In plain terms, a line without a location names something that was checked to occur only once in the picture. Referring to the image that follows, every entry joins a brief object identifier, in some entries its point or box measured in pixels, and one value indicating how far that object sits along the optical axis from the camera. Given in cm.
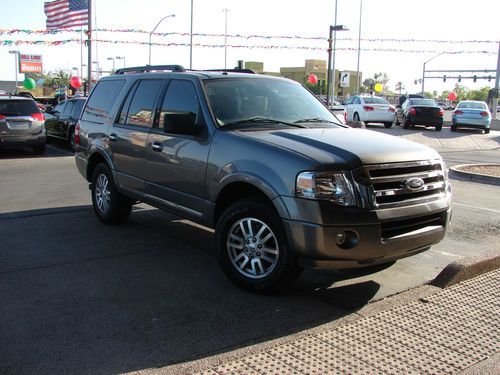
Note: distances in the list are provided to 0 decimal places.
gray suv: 408
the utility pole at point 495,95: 3658
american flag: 2552
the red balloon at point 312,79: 4632
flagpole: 2439
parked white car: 2433
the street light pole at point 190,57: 4006
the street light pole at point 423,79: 7914
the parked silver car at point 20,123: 1449
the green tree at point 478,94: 12643
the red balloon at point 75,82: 3757
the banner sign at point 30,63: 9644
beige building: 11756
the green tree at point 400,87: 14695
